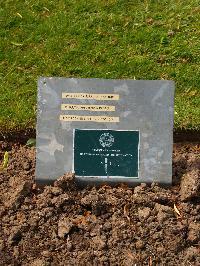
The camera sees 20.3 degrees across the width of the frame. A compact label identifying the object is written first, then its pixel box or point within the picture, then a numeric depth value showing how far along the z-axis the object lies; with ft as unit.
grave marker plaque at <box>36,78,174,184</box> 8.80
